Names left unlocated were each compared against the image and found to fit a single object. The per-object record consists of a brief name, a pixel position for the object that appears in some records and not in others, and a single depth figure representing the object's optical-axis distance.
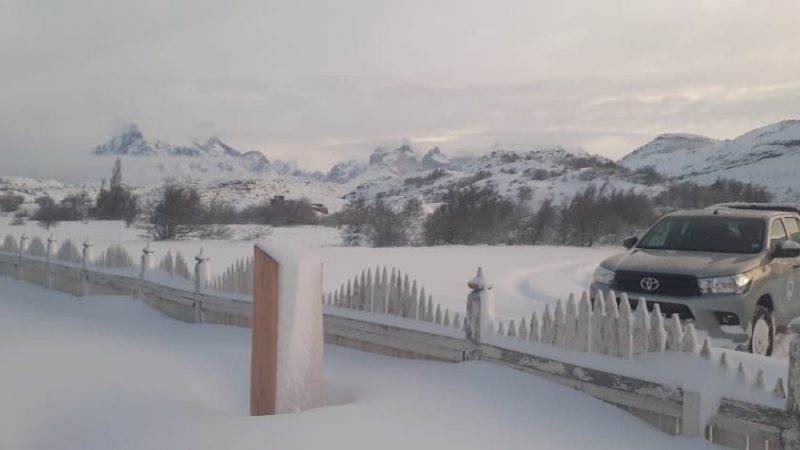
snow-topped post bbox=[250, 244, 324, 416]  4.48
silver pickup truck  6.01
